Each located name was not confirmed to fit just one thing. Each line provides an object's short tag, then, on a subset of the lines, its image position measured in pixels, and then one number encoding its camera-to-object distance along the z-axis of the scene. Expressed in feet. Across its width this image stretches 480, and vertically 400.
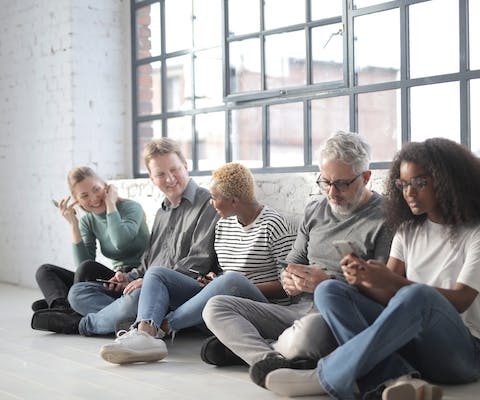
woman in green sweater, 15.80
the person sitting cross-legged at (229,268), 12.46
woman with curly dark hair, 8.93
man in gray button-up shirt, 14.51
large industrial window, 14.25
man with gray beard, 11.03
